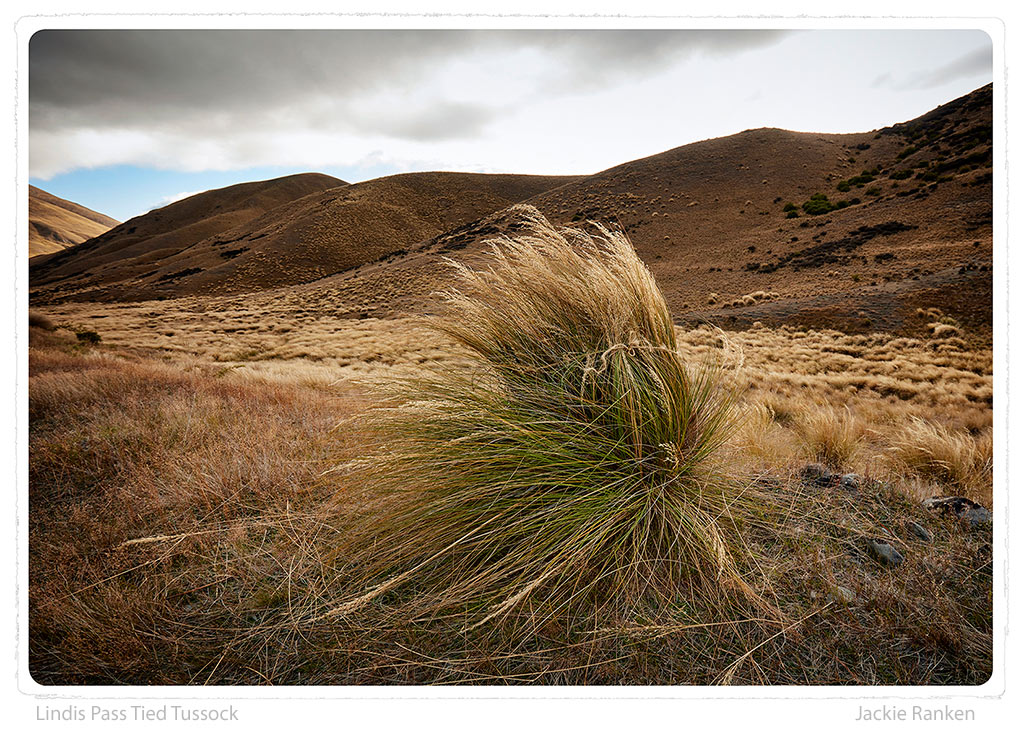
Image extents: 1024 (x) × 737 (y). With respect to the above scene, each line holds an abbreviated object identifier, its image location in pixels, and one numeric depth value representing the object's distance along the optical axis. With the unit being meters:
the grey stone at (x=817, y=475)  2.17
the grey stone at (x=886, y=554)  1.58
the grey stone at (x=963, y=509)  1.81
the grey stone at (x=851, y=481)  2.13
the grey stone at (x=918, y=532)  1.72
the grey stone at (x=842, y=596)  1.39
